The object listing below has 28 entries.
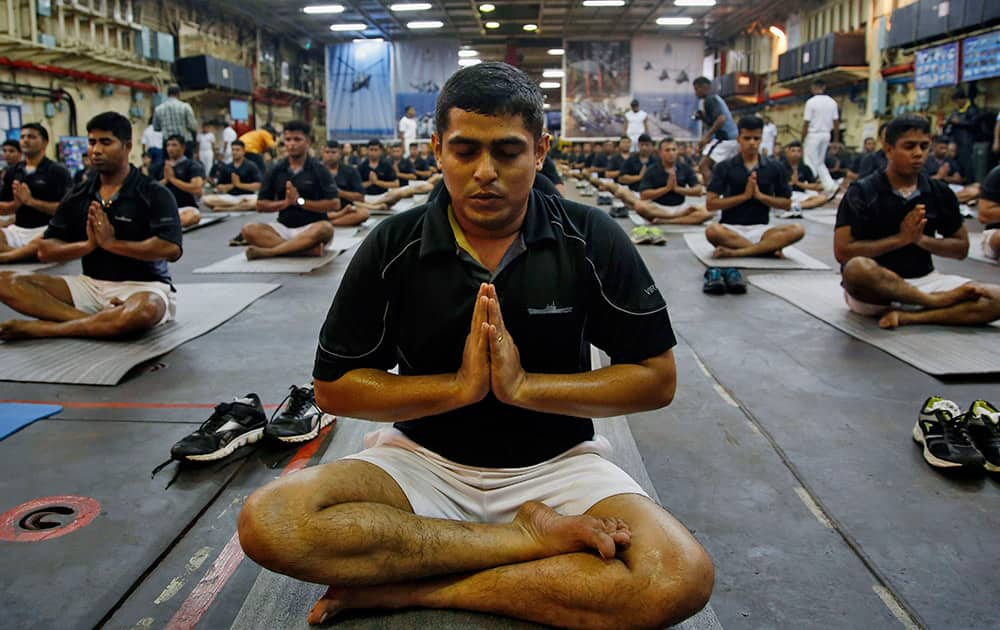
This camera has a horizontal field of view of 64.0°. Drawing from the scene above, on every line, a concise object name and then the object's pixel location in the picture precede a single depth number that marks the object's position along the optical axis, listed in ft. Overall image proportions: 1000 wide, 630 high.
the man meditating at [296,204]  23.63
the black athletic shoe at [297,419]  9.82
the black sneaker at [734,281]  18.99
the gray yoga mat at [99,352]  12.44
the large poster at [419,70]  81.51
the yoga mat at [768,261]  22.16
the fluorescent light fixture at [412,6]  65.41
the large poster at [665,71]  79.87
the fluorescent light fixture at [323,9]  66.44
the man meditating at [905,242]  14.67
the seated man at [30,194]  22.31
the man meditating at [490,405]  5.49
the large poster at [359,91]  81.05
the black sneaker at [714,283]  18.93
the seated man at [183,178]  30.99
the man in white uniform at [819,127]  44.88
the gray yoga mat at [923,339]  12.59
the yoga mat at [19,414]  10.28
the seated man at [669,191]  31.63
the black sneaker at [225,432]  9.19
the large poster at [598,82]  80.02
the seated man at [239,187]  37.91
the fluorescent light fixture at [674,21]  73.46
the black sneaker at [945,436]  8.81
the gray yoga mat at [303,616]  5.73
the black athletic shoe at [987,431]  8.86
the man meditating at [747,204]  22.77
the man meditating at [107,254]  14.28
